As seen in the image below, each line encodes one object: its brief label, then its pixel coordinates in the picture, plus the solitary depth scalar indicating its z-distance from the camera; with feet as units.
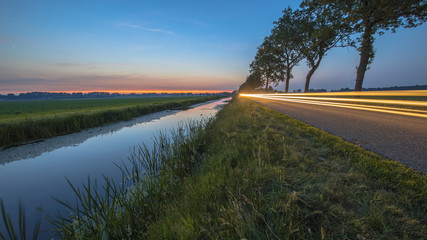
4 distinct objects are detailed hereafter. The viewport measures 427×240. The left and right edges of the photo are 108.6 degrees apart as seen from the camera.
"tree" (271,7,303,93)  77.05
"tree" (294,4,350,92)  43.73
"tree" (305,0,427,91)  30.53
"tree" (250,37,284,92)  100.96
